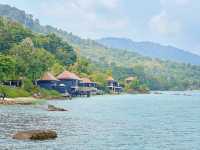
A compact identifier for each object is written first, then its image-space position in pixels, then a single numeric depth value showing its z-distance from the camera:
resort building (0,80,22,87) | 154.94
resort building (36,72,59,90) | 175.68
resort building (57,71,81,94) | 192.50
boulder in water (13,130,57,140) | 57.47
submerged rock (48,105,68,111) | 104.53
